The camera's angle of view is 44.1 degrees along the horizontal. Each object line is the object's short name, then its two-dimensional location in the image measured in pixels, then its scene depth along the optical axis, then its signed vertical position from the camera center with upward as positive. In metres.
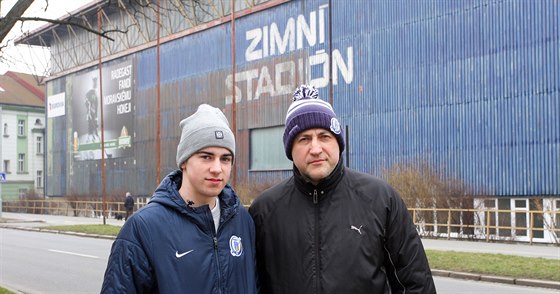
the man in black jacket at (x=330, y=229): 3.15 -0.29
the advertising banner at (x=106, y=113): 47.81 +4.24
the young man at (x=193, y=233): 3.03 -0.29
